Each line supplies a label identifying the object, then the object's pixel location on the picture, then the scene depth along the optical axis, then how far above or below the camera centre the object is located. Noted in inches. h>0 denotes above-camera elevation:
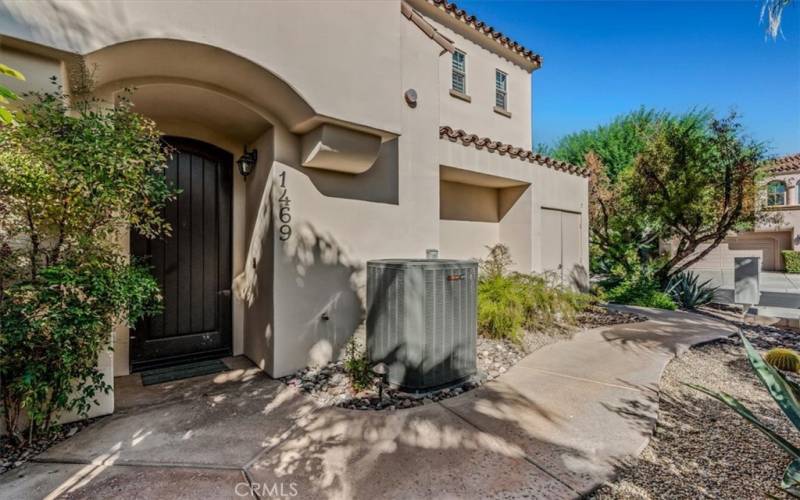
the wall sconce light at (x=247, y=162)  219.1 +56.2
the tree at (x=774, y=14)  162.9 +111.2
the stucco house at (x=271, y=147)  141.4 +65.9
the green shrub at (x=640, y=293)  410.3 -57.4
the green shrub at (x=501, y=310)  242.7 -44.2
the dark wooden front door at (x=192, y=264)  206.2 -9.2
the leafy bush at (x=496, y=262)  307.3 -13.3
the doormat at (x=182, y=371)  190.0 -70.7
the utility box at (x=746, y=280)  385.7 -37.7
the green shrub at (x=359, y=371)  177.5 -65.1
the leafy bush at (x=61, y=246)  112.3 +1.6
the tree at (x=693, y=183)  372.2 +74.5
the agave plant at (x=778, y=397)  82.0 -40.4
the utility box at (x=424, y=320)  168.2 -36.5
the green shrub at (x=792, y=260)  877.8 -34.1
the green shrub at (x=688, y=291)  412.5 -54.3
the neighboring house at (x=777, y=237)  892.6 +27.9
